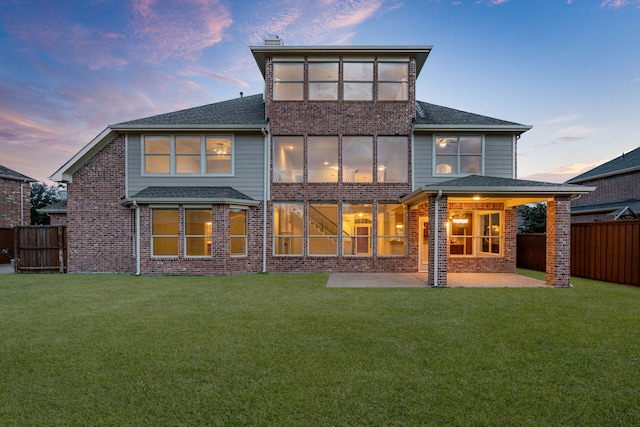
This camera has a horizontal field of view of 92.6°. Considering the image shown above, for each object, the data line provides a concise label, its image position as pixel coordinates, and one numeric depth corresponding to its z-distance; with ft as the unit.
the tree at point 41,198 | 102.01
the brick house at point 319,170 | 40.45
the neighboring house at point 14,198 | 61.87
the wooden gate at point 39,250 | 40.50
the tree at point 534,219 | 68.85
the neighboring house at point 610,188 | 61.16
